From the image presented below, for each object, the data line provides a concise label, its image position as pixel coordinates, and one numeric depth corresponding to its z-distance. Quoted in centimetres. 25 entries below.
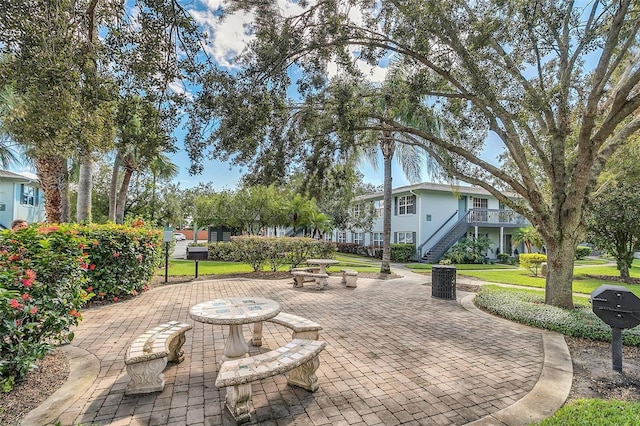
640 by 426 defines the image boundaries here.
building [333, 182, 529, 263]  2308
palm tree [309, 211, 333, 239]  2444
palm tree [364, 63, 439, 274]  1292
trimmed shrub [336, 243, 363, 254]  2953
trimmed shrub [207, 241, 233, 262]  1840
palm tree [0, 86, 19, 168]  828
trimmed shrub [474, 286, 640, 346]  566
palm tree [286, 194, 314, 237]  2270
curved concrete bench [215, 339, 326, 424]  291
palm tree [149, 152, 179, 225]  2139
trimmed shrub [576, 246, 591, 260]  2750
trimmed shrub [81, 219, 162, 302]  711
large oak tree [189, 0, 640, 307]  676
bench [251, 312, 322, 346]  418
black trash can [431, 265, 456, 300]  902
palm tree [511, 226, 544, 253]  2019
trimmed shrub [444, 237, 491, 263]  2131
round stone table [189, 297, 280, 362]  377
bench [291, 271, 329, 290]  1023
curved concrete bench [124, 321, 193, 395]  346
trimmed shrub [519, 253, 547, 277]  1569
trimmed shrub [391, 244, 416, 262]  2312
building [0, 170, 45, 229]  2292
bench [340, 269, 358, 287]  1064
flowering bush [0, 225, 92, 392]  319
